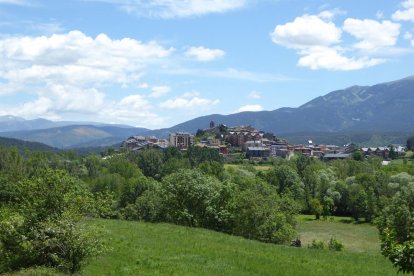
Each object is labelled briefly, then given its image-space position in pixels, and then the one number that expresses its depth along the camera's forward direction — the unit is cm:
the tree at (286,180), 11425
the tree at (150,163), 16038
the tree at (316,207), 10591
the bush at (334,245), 4250
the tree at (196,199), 4759
